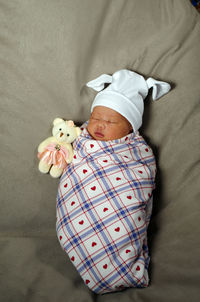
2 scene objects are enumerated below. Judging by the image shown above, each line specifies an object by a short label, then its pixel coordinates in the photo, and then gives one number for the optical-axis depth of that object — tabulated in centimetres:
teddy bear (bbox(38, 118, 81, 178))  114
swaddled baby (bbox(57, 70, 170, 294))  96
